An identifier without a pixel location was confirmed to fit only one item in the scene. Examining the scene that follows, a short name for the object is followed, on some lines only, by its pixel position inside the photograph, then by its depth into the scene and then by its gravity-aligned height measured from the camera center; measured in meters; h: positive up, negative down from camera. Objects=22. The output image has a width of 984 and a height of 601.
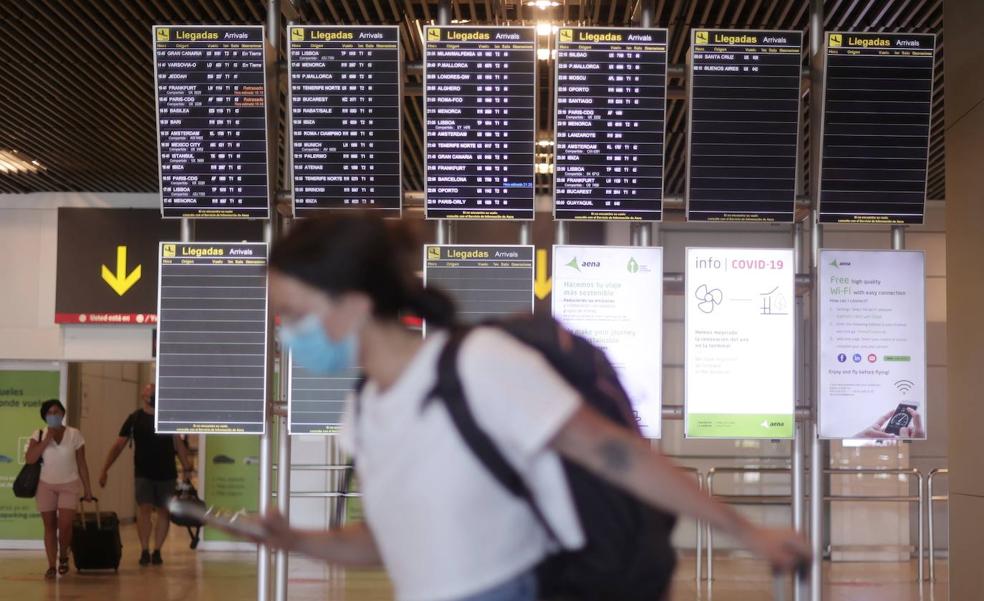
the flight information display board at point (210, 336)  6.02 -0.01
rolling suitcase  11.00 -1.93
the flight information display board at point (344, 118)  6.06 +1.10
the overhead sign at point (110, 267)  12.91 +0.72
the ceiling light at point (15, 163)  11.40 +1.65
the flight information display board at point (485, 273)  6.14 +0.33
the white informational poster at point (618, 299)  5.99 +0.20
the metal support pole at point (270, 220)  5.89 +0.59
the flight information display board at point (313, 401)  6.11 -0.33
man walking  11.24 -1.18
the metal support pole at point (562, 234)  6.18 +0.54
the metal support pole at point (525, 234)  6.23 +0.54
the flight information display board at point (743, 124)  5.95 +1.07
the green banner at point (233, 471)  13.59 -1.53
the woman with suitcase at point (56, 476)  10.70 -1.27
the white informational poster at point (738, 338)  5.98 +0.01
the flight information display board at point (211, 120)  6.04 +1.08
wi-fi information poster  5.92 -0.01
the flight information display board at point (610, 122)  6.02 +1.09
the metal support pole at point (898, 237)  6.09 +0.53
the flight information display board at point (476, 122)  6.07 +1.09
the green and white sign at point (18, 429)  13.50 -1.07
